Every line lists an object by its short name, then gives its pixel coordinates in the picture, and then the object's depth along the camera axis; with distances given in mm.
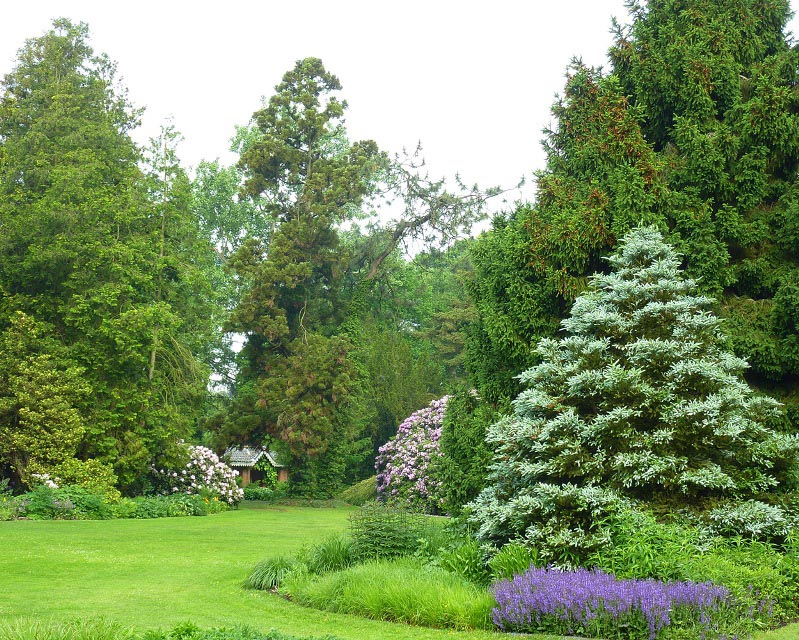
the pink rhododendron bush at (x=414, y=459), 24359
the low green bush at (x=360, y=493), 29891
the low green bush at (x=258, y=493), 37906
